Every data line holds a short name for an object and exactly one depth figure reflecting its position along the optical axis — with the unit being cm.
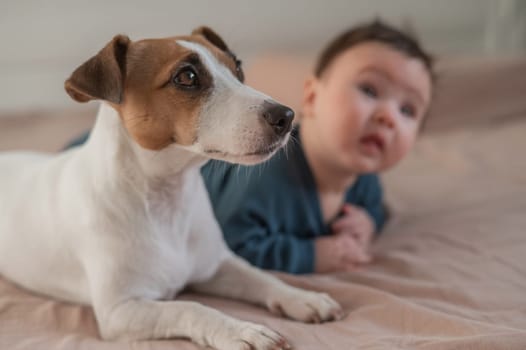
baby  134
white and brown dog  91
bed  97
